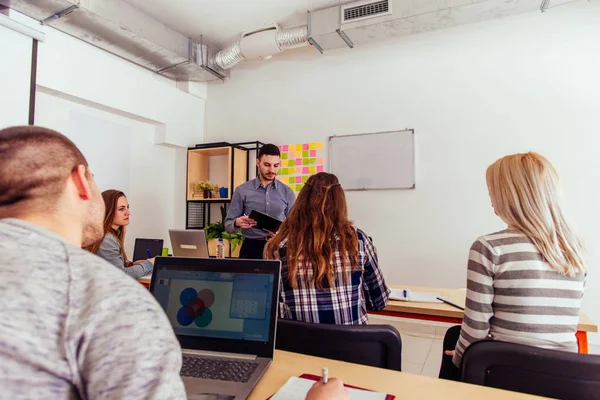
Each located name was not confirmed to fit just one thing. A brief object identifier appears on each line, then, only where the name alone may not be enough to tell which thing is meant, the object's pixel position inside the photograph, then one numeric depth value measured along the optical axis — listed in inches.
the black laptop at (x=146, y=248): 139.0
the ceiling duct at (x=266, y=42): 151.9
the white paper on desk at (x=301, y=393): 33.4
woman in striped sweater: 48.7
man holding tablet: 130.1
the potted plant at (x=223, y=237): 163.3
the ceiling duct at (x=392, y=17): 121.6
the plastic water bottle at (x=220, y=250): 121.5
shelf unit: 175.5
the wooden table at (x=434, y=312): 62.8
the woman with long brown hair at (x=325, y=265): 56.4
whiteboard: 148.9
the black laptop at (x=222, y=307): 42.1
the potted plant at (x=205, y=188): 181.0
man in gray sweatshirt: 18.0
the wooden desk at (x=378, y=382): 34.5
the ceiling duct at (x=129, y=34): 119.8
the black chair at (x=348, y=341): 46.0
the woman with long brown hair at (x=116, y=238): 90.5
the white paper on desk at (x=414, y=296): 75.6
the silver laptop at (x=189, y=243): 106.6
